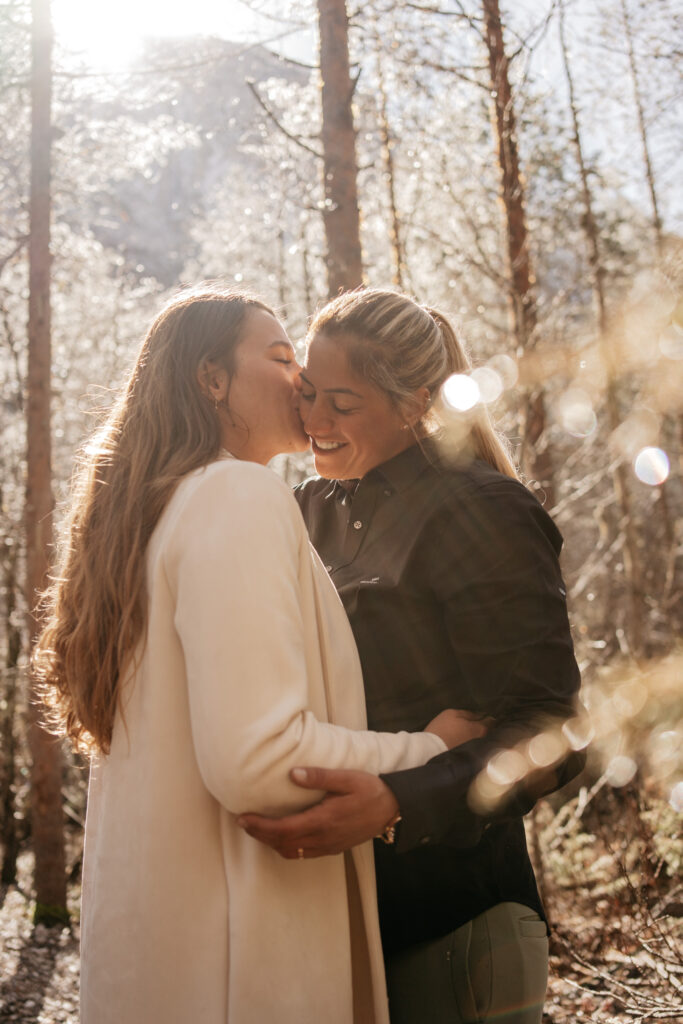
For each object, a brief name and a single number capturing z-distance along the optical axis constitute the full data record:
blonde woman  1.56
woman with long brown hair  1.43
